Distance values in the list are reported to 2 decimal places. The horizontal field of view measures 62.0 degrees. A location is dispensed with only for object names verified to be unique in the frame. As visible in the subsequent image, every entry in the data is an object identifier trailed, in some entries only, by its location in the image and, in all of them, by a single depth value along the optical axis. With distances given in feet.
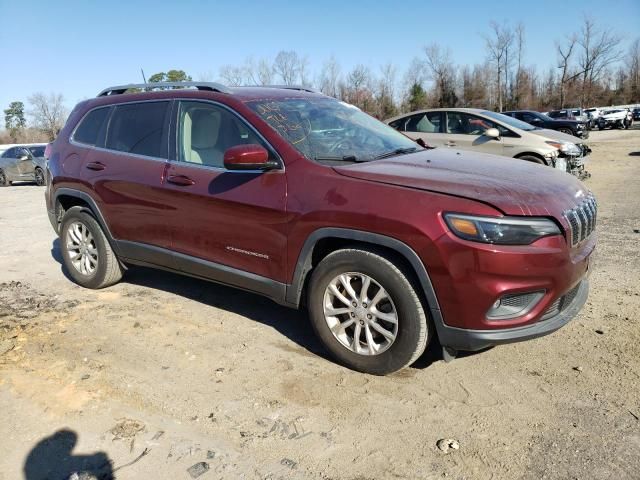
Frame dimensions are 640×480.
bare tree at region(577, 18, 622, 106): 217.36
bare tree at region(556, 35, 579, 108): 215.59
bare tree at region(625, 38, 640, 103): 221.46
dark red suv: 9.75
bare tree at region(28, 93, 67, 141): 221.46
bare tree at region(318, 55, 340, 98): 176.96
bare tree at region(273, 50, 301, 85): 175.44
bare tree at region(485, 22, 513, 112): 206.80
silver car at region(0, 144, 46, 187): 60.64
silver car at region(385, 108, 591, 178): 33.47
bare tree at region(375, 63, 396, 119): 178.50
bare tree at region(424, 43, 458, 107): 191.72
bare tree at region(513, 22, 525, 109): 209.77
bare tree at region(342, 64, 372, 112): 173.47
